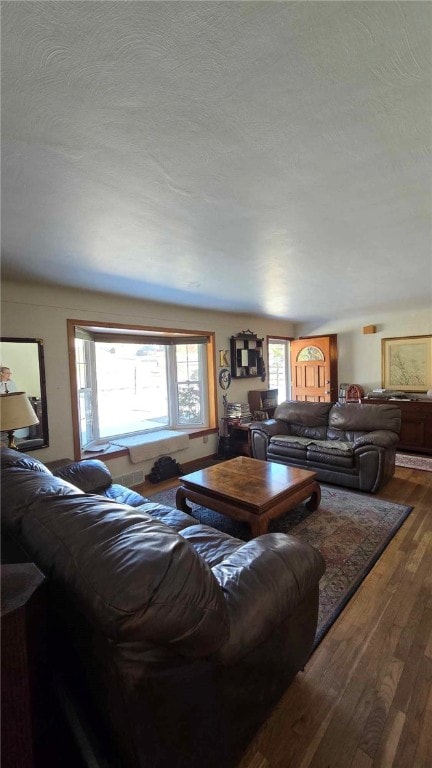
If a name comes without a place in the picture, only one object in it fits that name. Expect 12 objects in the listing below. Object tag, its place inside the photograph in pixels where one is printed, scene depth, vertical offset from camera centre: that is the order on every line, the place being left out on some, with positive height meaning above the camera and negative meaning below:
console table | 4.49 -0.91
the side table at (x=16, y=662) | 0.74 -0.70
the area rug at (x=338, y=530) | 1.90 -1.34
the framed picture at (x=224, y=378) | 4.88 -0.12
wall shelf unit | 5.04 +0.23
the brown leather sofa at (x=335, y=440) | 3.23 -0.88
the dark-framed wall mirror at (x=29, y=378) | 2.78 -0.01
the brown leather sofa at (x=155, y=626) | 0.77 -0.77
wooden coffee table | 2.35 -0.98
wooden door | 5.72 -0.03
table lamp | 2.30 -0.26
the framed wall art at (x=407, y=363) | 4.91 +0.01
